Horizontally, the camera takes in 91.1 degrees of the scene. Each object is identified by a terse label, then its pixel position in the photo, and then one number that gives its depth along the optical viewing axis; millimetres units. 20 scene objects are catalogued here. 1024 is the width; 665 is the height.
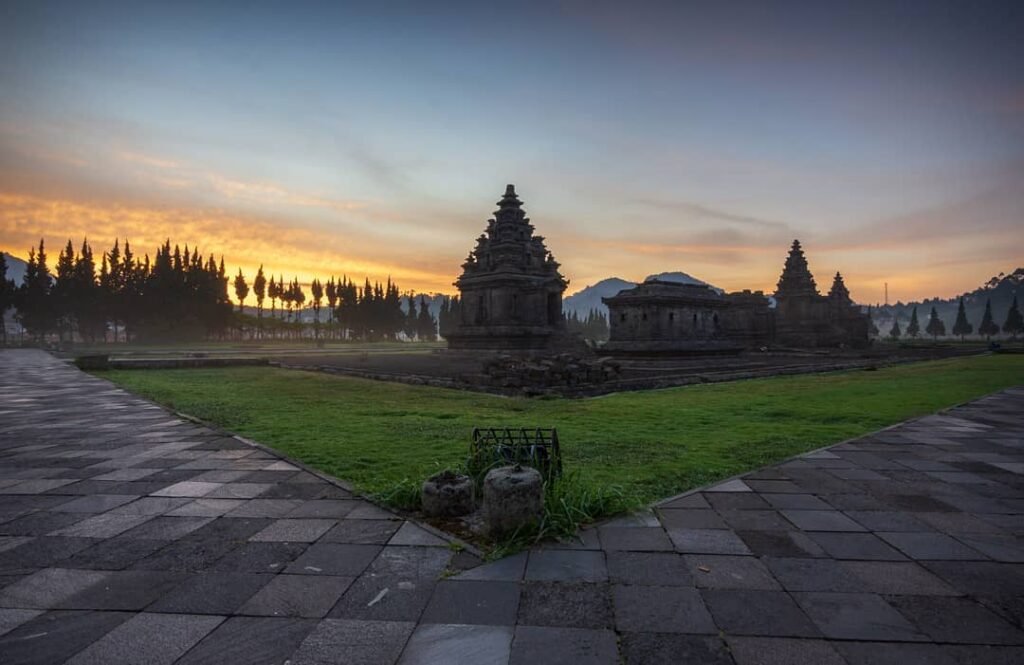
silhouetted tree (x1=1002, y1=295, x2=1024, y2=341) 86375
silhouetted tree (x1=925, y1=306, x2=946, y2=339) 102025
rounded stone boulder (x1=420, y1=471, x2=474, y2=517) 5043
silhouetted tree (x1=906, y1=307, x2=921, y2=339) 112000
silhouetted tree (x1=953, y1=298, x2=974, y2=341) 98106
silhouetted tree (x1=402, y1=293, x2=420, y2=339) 99562
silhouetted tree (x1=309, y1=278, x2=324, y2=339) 83781
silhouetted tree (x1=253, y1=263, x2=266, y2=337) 82500
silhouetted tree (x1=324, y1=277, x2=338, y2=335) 85188
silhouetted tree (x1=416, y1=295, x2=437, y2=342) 100838
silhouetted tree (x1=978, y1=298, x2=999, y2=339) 90438
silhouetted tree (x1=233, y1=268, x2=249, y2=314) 82750
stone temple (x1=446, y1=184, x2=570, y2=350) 35062
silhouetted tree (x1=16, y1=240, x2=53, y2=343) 62688
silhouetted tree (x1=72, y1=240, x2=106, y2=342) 62688
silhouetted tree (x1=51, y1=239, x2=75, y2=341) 62688
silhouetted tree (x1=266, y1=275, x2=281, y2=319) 85062
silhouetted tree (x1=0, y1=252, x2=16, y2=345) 60406
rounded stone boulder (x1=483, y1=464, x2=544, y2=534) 4527
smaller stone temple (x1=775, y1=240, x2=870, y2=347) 47938
